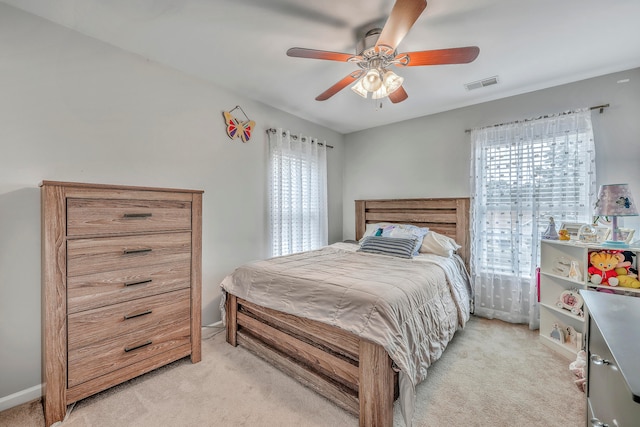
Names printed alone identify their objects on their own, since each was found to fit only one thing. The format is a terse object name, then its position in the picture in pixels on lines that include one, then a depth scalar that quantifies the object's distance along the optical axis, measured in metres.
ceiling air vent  2.49
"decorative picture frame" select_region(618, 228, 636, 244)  1.98
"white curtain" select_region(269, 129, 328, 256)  3.10
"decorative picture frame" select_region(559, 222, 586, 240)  2.27
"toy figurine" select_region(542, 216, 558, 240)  2.38
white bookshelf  2.09
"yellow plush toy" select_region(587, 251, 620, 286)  1.96
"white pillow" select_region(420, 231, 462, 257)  2.76
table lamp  1.93
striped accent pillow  2.65
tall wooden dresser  1.42
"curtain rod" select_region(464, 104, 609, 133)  2.33
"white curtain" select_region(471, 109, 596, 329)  2.42
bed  1.36
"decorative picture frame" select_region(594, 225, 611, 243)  2.12
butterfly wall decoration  2.70
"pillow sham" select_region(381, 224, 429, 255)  2.87
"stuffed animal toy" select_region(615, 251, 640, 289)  1.89
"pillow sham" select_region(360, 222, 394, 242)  3.27
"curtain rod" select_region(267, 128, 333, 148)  3.08
